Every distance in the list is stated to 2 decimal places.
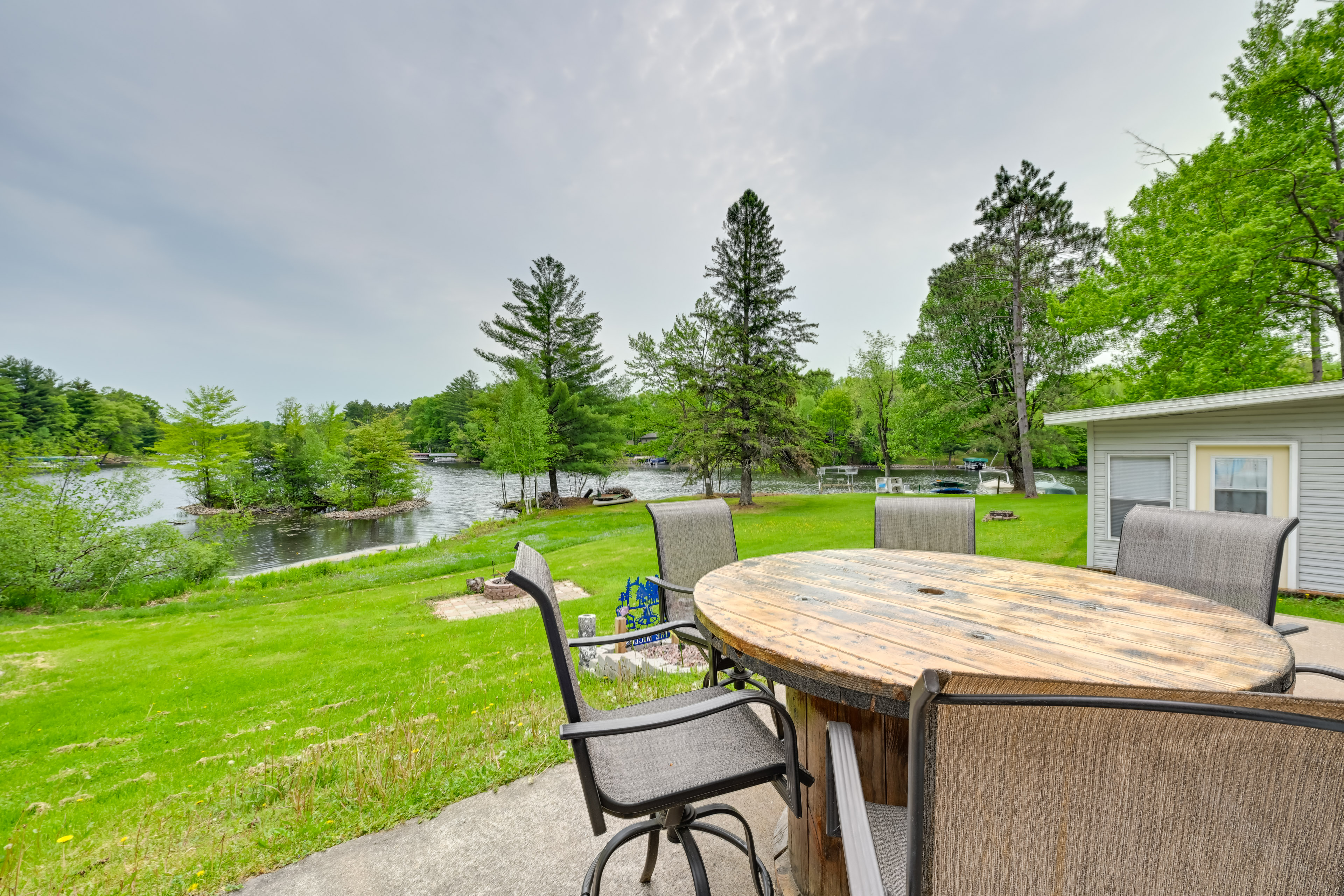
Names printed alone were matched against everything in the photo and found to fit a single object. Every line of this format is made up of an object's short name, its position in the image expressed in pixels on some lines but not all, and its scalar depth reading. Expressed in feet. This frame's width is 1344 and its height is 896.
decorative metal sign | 13.98
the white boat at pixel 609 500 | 67.82
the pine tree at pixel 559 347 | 68.59
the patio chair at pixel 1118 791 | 1.61
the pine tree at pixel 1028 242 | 47.09
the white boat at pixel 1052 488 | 60.44
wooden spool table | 3.73
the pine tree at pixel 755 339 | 50.01
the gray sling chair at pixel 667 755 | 4.01
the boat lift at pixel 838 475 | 87.40
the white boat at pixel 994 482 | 63.36
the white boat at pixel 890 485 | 65.46
